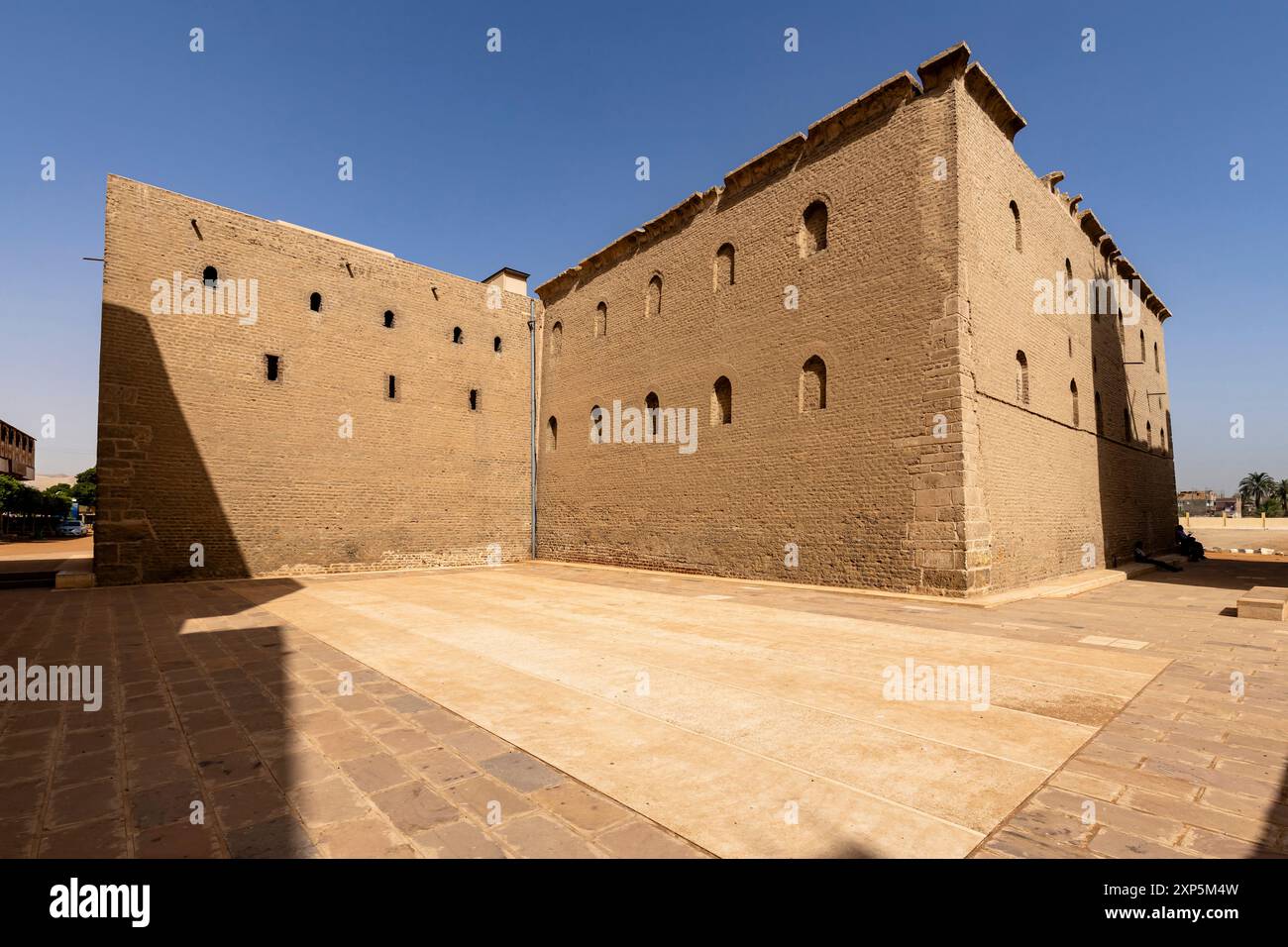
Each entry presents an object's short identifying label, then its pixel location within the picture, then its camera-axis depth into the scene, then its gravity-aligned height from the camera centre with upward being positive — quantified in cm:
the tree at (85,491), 5404 +214
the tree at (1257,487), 7650 +88
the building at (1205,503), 8570 -143
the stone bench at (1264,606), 764 -147
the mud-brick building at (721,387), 1103 +291
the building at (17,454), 4569 +536
